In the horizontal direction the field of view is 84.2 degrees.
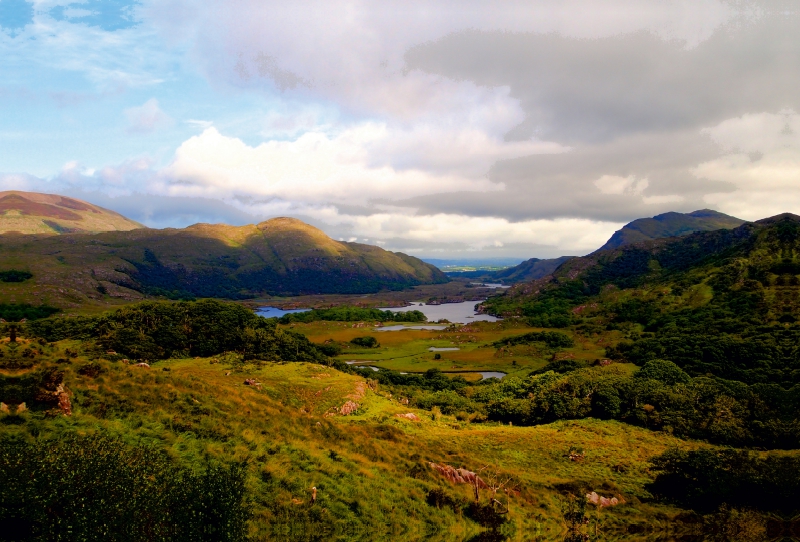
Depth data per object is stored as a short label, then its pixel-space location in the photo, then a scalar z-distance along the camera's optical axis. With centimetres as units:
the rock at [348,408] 5472
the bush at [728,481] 3447
